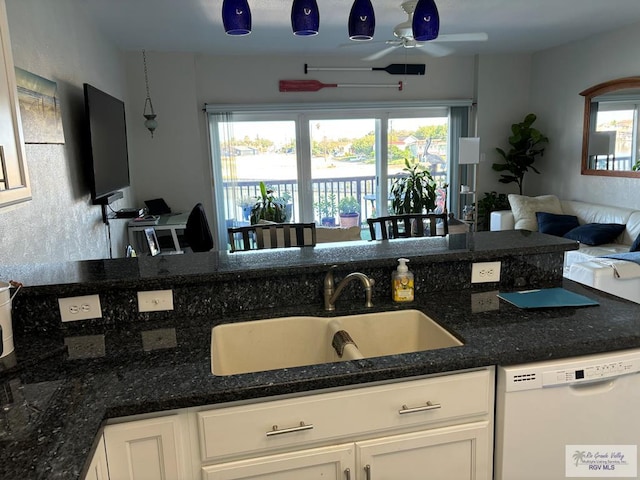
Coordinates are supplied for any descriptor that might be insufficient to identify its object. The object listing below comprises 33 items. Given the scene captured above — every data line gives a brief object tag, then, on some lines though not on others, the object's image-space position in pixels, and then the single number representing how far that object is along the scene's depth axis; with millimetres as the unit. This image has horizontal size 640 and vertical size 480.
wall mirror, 4789
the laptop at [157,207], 5367
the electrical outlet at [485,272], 1826
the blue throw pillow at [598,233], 4516
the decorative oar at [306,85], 5738
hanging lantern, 5145
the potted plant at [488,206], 6195
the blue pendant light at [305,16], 1987
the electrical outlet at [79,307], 1519
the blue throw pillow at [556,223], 4941
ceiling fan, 3048
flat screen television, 3219
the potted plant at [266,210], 5754
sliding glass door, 5848
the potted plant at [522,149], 5934
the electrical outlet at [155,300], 1575
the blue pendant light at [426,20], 2150
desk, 4730
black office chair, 4254
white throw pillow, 5246
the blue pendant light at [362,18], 2133
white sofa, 3039
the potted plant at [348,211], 6348
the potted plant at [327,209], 6289
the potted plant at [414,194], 5996
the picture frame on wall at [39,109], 2316
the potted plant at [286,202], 6031
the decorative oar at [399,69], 5875
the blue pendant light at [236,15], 1903
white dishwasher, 1282
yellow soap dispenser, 1687
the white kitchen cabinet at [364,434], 1146
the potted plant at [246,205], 6008
